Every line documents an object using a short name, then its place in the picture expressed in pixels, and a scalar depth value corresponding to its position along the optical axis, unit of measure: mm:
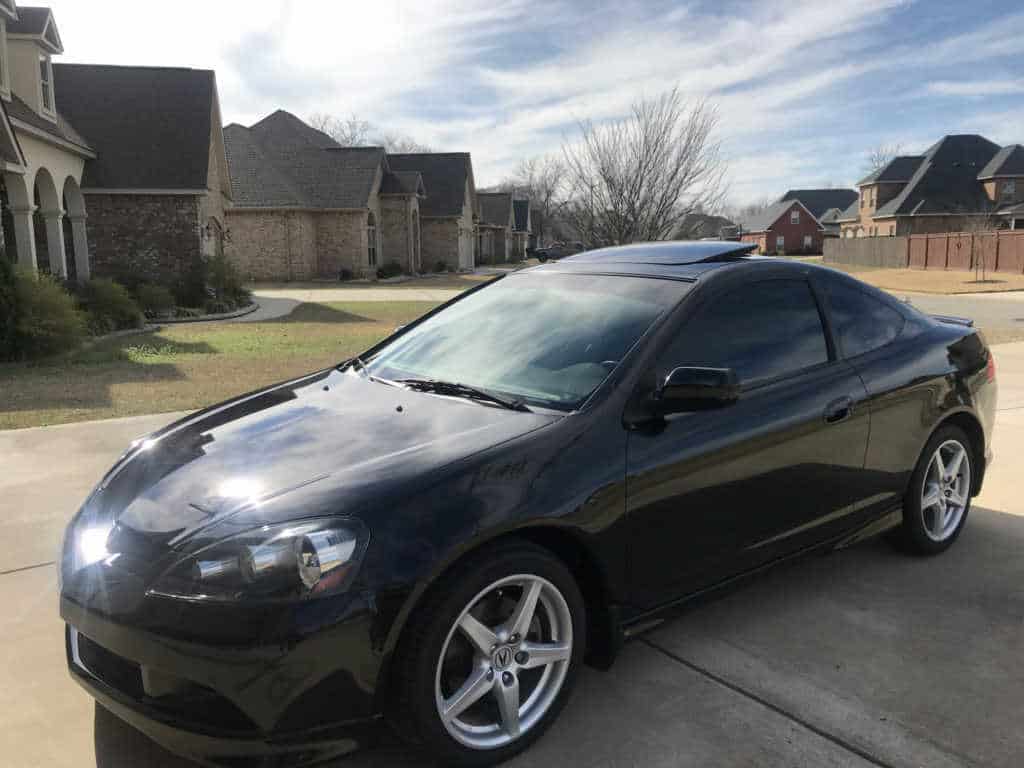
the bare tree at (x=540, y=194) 88312
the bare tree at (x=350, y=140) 94938
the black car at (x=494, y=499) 2291
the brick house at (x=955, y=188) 54844
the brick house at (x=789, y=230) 82750
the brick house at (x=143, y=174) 22984
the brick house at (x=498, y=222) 63619
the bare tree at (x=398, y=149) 103419
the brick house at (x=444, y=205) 48000
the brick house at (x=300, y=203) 37062
